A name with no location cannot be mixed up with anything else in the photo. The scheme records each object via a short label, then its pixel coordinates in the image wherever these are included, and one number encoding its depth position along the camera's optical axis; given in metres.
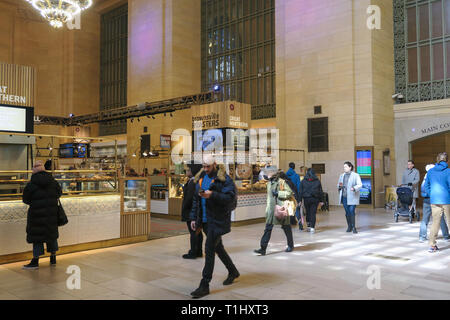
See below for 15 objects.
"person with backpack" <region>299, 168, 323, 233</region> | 9.02
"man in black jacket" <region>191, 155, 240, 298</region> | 4.27
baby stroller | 10.30
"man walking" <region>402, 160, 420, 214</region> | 10.48
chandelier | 11.21
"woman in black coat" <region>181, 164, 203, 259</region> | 6.33
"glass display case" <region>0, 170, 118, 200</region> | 6.73
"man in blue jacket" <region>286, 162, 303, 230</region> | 9.48
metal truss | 17.59
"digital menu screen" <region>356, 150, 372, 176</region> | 15.05
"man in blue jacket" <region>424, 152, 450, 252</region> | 6.53
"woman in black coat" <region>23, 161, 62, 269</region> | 5.55
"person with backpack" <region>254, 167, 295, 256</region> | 6.37
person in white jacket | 8.50
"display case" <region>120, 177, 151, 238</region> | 7.59
